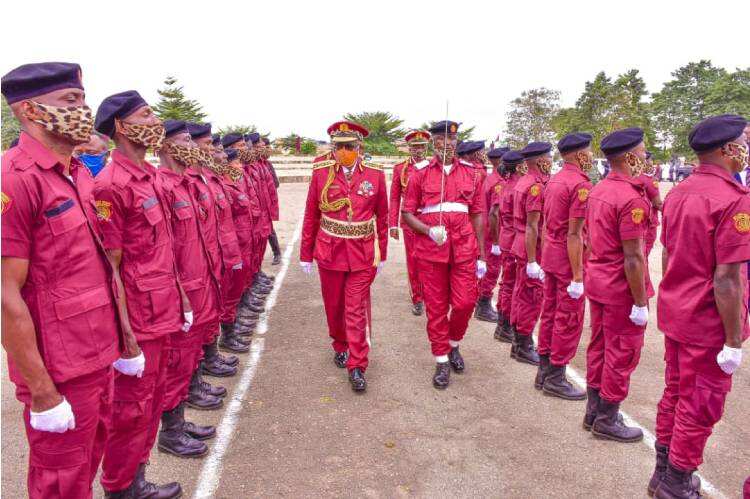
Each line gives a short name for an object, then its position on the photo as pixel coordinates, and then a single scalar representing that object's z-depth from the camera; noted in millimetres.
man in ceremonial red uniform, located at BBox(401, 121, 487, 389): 4965
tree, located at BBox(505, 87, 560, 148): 40656
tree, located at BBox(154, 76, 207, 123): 50250
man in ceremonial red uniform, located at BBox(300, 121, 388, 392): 4922
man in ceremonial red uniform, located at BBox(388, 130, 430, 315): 6703
